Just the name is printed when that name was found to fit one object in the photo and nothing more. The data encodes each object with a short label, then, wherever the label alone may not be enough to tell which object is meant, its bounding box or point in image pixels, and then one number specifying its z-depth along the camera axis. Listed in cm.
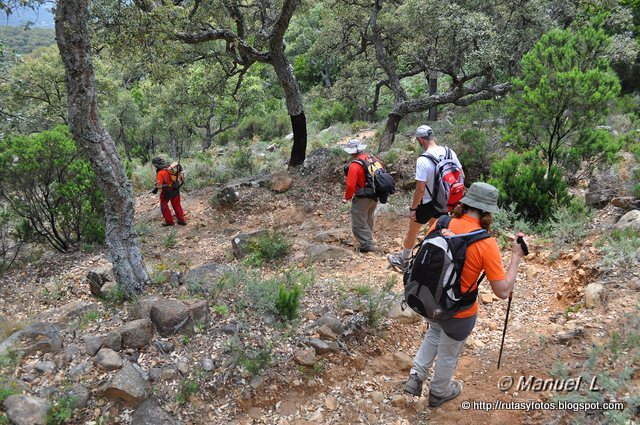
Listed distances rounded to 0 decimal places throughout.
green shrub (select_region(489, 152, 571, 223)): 712
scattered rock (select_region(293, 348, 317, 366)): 398
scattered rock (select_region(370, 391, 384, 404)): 378
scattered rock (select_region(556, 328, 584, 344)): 409
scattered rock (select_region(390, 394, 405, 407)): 374
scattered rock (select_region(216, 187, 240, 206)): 1017
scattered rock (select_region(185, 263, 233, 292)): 497
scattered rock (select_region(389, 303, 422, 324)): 484
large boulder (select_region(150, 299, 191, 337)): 417
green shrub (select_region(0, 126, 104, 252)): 709
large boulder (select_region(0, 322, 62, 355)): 391
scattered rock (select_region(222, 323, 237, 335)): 424
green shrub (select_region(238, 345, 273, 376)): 384
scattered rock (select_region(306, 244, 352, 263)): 660
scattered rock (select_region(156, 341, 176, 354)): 400
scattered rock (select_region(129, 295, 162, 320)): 439
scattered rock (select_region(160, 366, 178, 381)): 374
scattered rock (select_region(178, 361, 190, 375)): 381
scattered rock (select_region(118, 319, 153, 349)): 402
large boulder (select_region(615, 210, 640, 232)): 553
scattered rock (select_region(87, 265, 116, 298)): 546
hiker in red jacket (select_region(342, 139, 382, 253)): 620
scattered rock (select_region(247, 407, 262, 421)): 359
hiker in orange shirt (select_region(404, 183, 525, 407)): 311
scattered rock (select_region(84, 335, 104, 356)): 396
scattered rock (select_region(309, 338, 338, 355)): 414
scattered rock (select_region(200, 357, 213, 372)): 385
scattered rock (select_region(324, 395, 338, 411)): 372
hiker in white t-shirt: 518
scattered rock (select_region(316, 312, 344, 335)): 441
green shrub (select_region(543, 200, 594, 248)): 611
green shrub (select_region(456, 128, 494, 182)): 1023
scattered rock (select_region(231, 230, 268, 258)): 714
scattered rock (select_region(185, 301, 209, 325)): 432
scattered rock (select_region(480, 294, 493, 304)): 532
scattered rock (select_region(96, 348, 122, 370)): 379
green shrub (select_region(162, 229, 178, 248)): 829
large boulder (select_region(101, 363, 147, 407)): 349
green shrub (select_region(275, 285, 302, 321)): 442
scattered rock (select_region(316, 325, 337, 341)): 427
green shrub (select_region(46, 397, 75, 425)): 328
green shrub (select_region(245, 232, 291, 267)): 672
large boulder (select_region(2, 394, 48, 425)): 320
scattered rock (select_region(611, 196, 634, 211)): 647
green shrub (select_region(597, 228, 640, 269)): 491
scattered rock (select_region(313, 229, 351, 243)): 736
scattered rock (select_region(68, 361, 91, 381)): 368
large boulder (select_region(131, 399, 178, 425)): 338
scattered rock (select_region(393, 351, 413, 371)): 422
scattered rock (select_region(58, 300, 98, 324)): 467
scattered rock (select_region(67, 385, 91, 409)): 340
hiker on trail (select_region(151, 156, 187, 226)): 909
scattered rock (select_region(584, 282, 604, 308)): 457
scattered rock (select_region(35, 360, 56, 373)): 374
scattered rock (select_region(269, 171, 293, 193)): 1036
